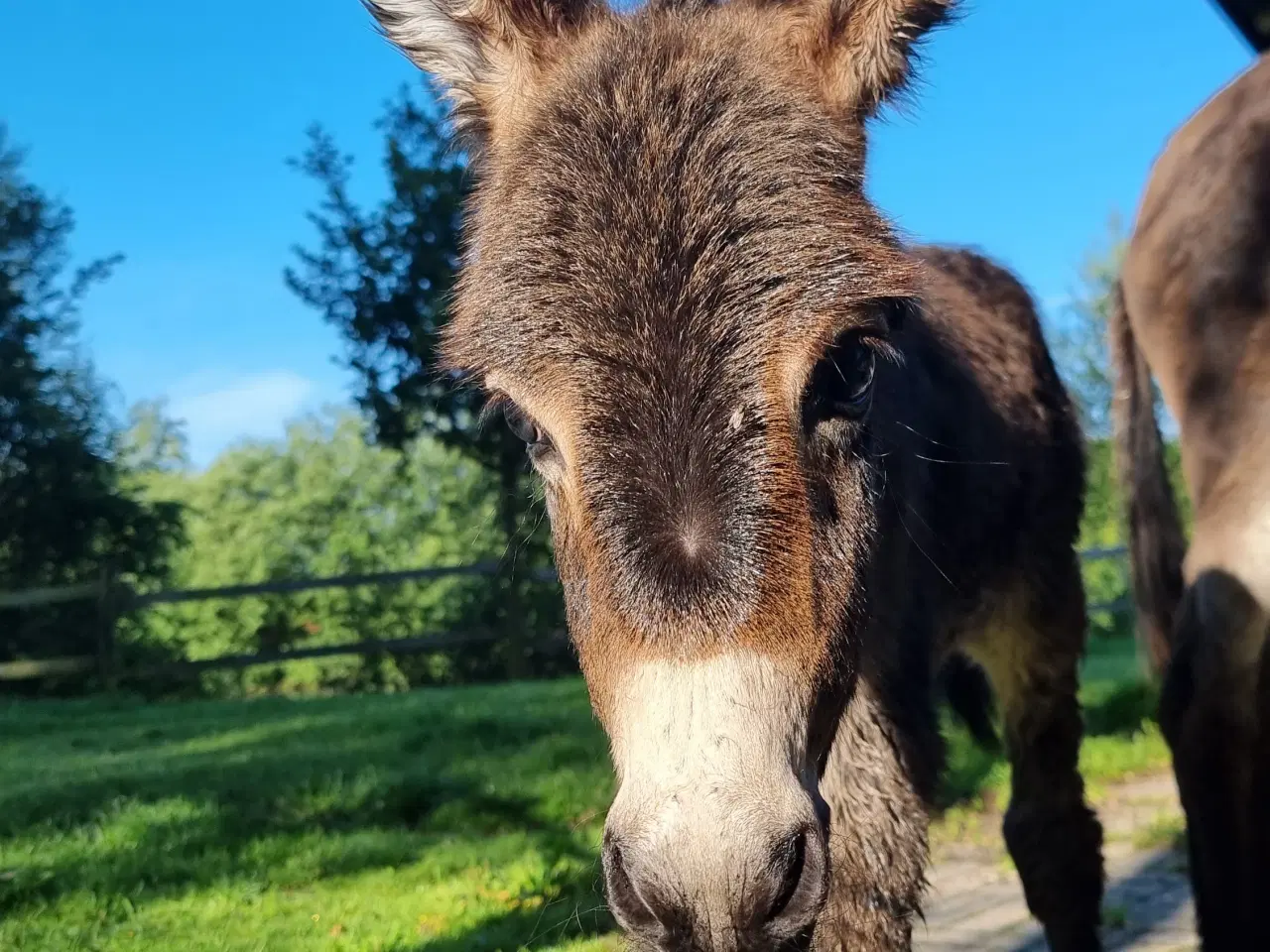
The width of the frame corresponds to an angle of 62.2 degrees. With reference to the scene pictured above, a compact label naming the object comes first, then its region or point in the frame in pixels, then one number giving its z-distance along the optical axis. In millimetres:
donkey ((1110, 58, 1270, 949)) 2707
